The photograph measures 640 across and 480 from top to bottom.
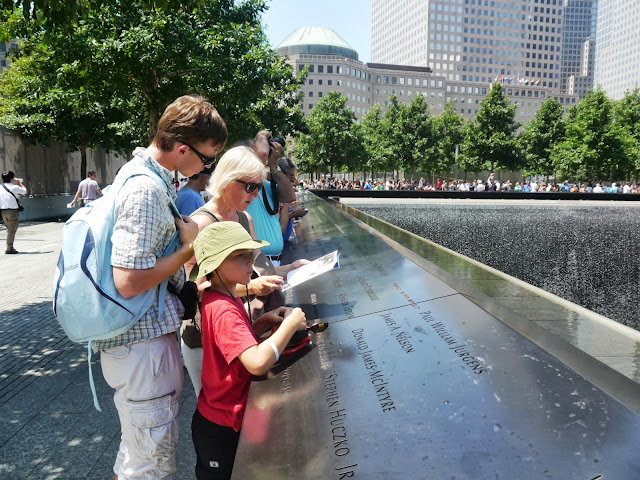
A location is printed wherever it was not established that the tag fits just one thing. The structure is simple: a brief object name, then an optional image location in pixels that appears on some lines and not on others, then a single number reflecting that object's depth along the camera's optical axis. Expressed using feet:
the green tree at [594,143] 147.74
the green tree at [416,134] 183.73
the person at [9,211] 35.81
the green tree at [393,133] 184.03
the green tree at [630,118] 156.66
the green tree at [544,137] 172.14
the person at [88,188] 50.62
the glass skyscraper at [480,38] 474.08
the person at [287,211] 15.23
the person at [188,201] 8.94
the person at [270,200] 11.64
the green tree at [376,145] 187.01
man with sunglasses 5.90
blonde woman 7.62
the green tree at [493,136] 159.12
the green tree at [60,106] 47.65
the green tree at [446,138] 192.24
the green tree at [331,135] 154.30
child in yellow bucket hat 5.95
